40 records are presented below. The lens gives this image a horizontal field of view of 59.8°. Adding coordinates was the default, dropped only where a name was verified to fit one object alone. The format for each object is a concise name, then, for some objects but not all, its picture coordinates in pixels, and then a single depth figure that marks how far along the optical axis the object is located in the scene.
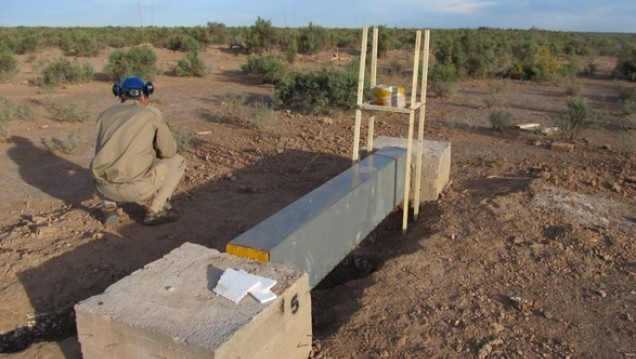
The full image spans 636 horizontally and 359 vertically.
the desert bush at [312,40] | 28.05
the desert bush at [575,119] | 9.39
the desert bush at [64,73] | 14.43
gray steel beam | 3.31
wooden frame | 4.79
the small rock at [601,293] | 3.79
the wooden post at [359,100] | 4.82
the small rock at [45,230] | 4.87
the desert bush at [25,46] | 24.34
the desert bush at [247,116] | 9.77
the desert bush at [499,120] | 10.08
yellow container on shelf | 4.96
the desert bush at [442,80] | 14.02
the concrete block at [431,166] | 5.86
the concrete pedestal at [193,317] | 2.48
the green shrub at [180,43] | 26.29
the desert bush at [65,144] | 8.00
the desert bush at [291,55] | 23.68
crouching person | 5.01
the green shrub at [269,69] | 16.34
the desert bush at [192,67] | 17.52
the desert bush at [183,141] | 8.11
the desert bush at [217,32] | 32.28
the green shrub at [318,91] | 11.41
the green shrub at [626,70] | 18.43
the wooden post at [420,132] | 4.80
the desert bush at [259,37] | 26.61
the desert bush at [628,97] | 12.11
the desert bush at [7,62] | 16.05
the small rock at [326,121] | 10.40
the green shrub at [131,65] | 15.99
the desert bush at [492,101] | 12.81
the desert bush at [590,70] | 20.45
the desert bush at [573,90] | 14.82
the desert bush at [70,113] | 10.05
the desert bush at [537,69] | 17.84
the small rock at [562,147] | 8.62
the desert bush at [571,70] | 18.52
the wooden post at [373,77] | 5.13
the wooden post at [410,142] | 4.67
